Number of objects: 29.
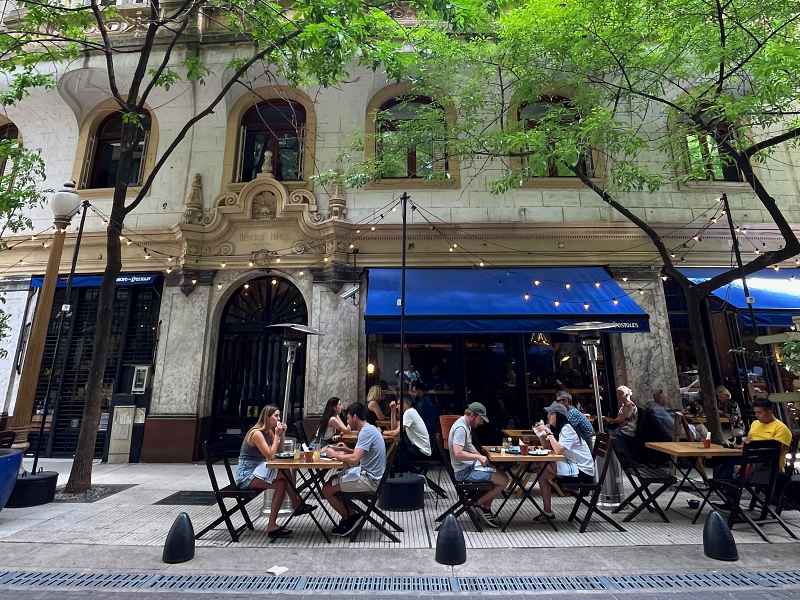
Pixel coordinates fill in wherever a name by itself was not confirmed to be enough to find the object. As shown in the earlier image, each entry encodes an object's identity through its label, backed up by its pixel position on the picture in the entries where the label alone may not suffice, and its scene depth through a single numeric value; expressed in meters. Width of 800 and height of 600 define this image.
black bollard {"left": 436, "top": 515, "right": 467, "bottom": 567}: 4.27
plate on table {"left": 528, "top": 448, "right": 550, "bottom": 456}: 5.44
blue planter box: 5.50
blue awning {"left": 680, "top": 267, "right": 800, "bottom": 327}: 8.93
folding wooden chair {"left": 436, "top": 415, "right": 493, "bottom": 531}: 5.25
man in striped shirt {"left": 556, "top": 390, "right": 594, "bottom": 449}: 6.11
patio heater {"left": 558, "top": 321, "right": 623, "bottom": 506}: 6.30
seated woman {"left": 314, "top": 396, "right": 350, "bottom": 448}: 7.35
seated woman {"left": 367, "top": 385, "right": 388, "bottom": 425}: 8.58
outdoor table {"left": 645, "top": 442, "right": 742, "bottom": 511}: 5.50
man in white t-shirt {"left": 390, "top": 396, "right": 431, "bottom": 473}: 7.23
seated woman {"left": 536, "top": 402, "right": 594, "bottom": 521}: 5.61
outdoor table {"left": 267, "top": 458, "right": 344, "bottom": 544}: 4.97
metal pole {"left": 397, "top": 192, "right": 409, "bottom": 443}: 7.34
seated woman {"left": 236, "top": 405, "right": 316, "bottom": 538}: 5.16
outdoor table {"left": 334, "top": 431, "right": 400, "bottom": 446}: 7.12
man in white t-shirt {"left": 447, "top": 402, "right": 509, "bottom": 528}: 5.35
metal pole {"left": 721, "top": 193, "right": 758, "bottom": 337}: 8.52
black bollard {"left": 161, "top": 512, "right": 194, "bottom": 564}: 4.30
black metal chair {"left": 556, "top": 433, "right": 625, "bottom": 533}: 5.21
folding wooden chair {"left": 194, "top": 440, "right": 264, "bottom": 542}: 4.96
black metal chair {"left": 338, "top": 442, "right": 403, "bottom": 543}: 4.96
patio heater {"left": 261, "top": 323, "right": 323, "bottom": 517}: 6.08
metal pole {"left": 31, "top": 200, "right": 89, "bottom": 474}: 6.99
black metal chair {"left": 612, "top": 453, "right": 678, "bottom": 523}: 5.52
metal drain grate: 3.82
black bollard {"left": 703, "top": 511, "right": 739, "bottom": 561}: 4.32
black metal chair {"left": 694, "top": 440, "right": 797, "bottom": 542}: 5.03
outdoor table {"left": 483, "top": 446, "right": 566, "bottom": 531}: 5.25
